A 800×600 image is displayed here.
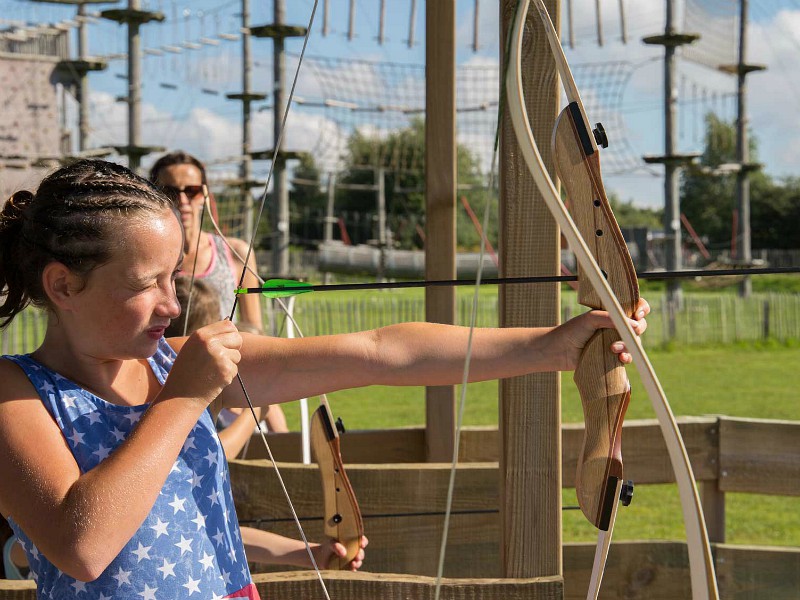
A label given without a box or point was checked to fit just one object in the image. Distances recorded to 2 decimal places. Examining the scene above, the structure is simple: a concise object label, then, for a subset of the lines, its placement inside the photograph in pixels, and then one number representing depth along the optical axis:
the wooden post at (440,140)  2.48
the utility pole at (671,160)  15.75
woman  3.10
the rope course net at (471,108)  15.97
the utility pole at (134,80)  13.30
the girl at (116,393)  1.18
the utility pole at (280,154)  14.79
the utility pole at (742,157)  17.98
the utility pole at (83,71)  16.23
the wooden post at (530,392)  1.57
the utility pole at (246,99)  17.27
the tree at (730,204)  44.12
